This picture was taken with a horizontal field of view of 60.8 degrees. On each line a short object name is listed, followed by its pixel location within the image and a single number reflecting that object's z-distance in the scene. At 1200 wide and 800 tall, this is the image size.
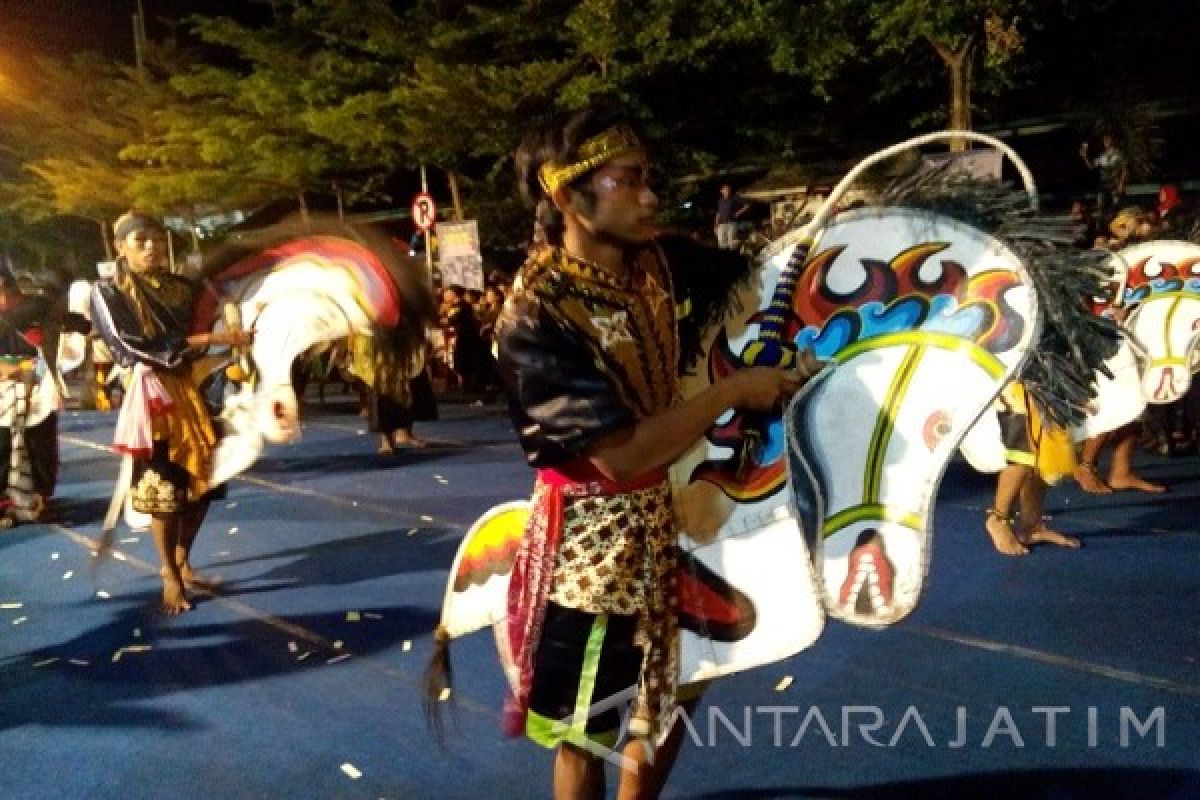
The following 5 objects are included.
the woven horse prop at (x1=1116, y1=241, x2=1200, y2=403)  5.38
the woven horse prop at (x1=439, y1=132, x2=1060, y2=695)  1.81
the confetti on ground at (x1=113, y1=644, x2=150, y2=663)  4.32
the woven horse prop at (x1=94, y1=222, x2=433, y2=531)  2.87
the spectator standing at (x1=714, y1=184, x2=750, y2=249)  10.73
